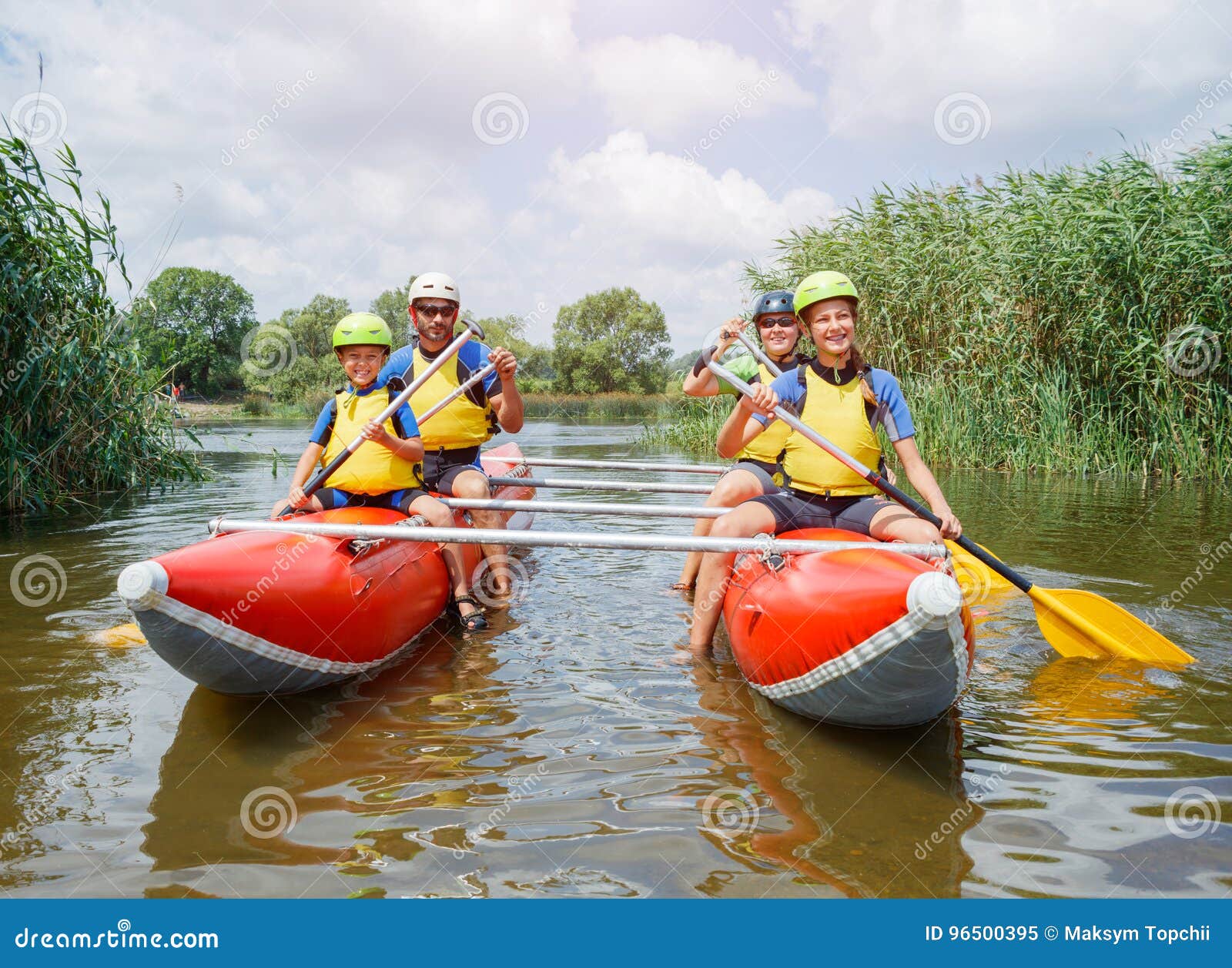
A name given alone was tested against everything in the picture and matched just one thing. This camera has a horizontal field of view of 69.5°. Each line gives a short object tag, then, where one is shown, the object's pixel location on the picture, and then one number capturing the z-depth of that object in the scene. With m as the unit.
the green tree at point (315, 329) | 43.53
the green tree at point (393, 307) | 56.88
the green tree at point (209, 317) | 43.94
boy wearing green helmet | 4.68
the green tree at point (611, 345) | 49.75
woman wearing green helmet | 3.94
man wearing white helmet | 5.37
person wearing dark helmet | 4.98
